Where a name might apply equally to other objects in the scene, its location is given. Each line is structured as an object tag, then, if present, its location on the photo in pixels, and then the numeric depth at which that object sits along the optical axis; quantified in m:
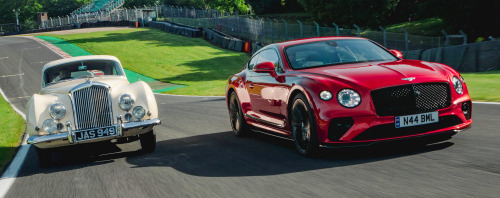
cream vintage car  8.64
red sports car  6.78
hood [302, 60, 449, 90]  6.86
